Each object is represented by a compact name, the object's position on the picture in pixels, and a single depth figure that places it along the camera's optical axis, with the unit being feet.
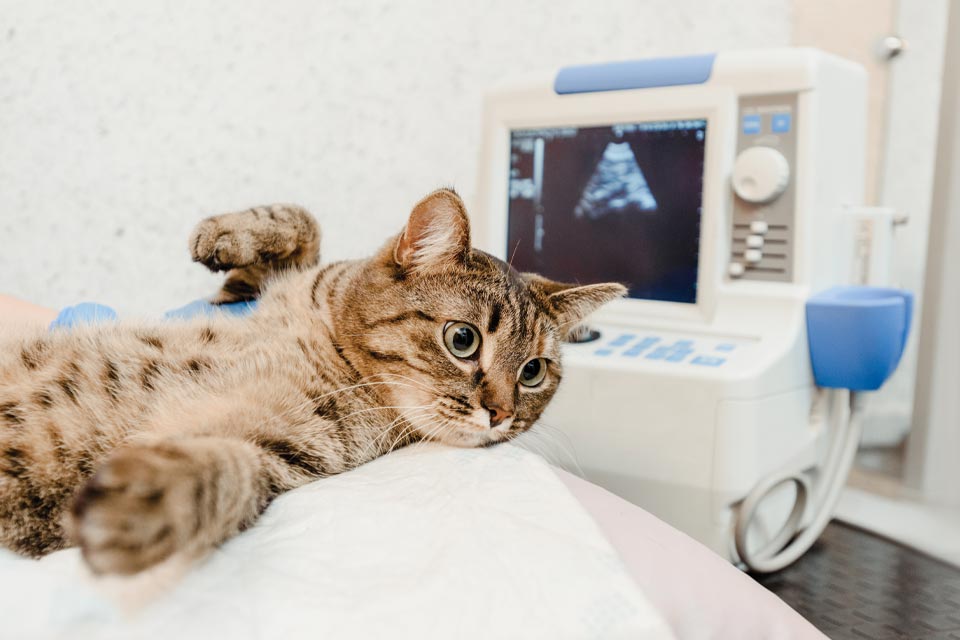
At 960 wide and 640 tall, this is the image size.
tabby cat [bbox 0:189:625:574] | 2.01
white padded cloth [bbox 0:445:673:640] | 1.41
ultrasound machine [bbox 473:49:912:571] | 2.96
